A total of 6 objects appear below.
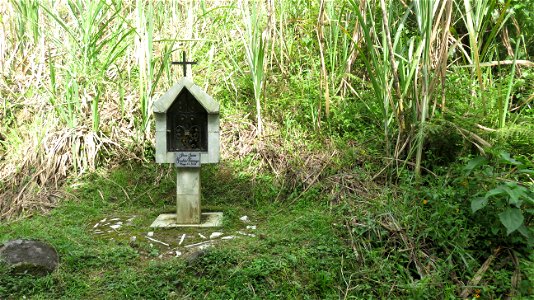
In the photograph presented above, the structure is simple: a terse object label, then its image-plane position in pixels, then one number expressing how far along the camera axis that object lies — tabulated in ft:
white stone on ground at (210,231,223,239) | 13.64
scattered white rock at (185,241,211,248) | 13.04
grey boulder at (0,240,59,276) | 11.18
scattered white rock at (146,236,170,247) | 13.21
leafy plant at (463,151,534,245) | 10.55
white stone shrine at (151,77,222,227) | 14.47
